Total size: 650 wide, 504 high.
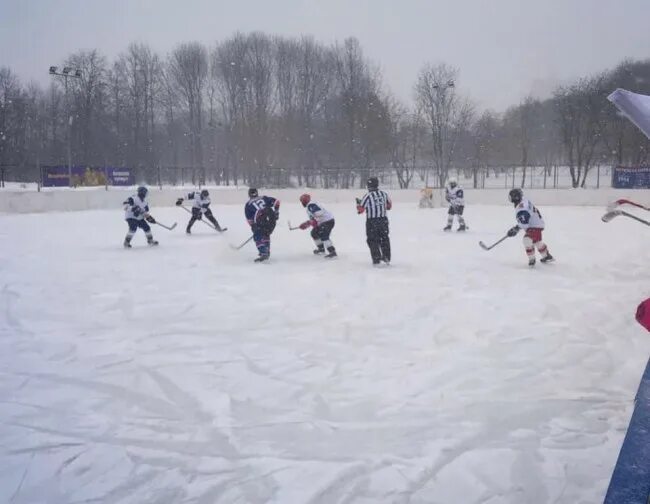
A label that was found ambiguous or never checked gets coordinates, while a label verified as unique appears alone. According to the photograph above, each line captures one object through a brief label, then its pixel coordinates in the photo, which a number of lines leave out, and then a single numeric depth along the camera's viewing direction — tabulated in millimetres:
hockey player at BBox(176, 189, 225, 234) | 13570
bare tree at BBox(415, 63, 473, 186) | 36250
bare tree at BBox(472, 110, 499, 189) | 40025
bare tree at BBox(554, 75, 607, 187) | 34406
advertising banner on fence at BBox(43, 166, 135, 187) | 25489
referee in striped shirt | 8734
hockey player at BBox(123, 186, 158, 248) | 10812
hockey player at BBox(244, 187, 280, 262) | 9359
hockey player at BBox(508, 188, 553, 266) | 8133
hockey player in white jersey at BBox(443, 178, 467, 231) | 13516
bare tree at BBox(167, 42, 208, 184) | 42625
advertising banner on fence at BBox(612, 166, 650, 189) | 22875
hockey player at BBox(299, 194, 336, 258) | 9516
